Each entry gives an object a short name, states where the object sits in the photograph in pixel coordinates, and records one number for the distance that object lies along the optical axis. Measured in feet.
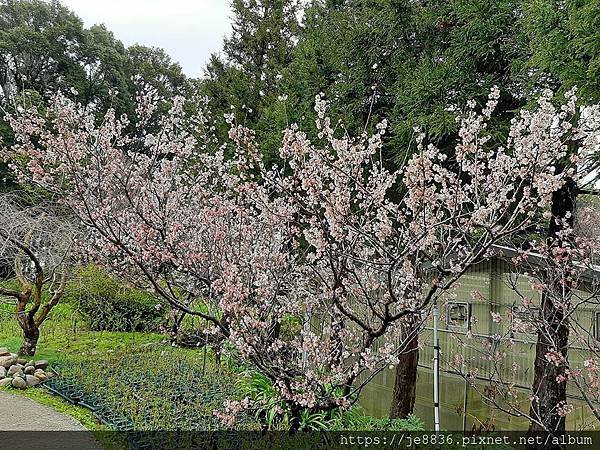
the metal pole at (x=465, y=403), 22.44
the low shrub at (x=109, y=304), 30.94
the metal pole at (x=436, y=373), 12.09
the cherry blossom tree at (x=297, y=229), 11.44
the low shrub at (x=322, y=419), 14.01
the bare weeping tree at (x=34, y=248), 23.36
